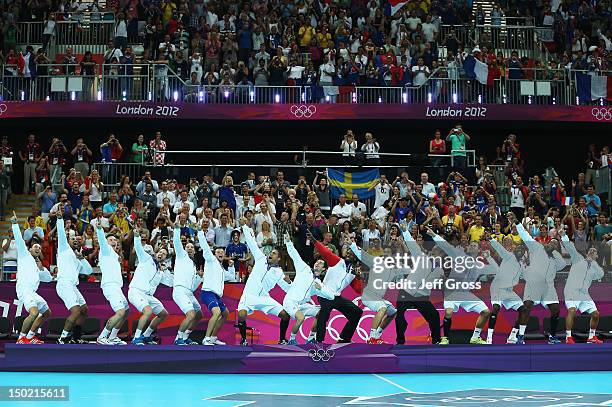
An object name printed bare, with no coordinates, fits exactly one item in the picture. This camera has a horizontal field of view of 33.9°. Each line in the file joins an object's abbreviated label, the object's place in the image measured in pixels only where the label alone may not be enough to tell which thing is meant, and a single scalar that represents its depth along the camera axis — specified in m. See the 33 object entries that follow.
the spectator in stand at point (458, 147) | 27.02
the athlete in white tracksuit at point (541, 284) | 19.00
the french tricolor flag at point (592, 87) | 28.78
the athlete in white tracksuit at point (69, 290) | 18.41
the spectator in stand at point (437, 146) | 27.55
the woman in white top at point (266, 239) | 21.52
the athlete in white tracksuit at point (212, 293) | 18.28
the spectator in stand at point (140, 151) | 27.25
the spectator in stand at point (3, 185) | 26.41
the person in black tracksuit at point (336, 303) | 18.23
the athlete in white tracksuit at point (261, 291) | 18.33
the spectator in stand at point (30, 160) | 28.33
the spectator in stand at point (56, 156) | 27.58
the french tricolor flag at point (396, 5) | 30.58
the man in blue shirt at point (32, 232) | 21.72
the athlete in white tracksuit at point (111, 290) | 18.30
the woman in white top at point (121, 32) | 29.97
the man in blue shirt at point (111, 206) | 23.37
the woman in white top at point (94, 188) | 24.80
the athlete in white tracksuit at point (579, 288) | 19.03
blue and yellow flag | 25.52
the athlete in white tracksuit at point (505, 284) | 18.88
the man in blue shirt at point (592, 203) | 25.58
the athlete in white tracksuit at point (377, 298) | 18.48
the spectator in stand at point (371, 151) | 27.00
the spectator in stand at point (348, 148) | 26.96
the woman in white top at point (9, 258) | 21.16
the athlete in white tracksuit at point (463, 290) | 18.55
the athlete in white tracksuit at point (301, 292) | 18.34
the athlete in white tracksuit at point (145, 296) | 18.36
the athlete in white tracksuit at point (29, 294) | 18.30
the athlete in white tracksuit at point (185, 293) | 18.31
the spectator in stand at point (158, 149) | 27.31
